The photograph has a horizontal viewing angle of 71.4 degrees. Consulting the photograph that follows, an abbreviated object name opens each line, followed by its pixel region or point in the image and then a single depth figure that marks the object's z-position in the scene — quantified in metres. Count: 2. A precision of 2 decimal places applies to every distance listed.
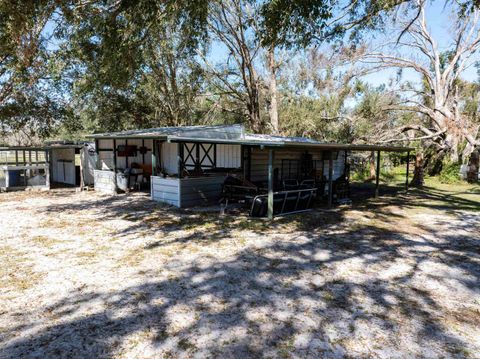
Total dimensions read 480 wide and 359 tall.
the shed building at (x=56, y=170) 14.16
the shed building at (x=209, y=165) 10.12
